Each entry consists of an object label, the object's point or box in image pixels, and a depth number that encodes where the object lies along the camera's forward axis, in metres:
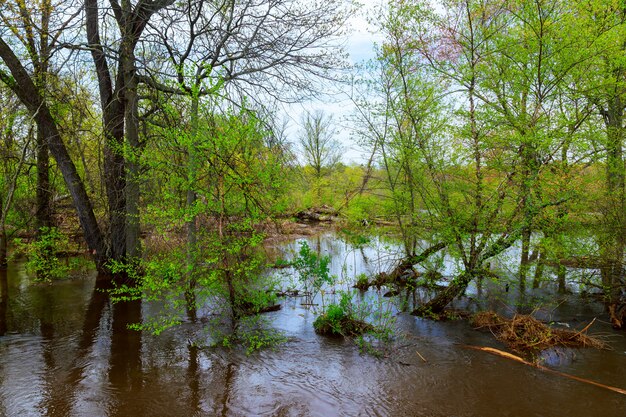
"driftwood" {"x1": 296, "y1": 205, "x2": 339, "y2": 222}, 25.66
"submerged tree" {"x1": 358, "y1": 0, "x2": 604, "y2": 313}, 7.28
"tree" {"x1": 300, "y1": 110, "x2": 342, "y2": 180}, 34.72
